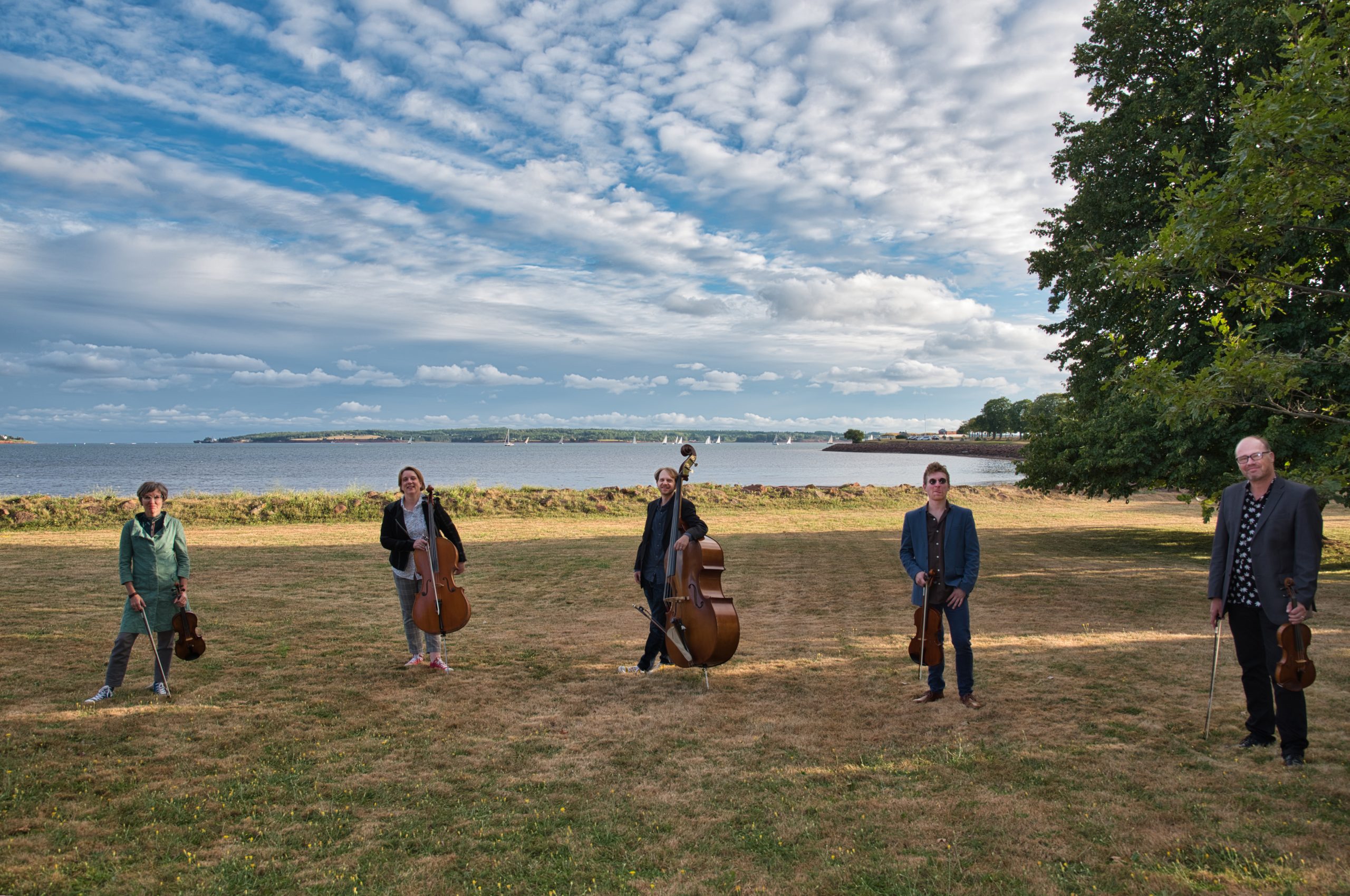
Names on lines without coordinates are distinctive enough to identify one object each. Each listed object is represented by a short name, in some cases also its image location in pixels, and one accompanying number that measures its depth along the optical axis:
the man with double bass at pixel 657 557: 7.09
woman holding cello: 7.50
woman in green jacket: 6.70
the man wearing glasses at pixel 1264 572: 4.89
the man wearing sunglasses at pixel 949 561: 6.32
